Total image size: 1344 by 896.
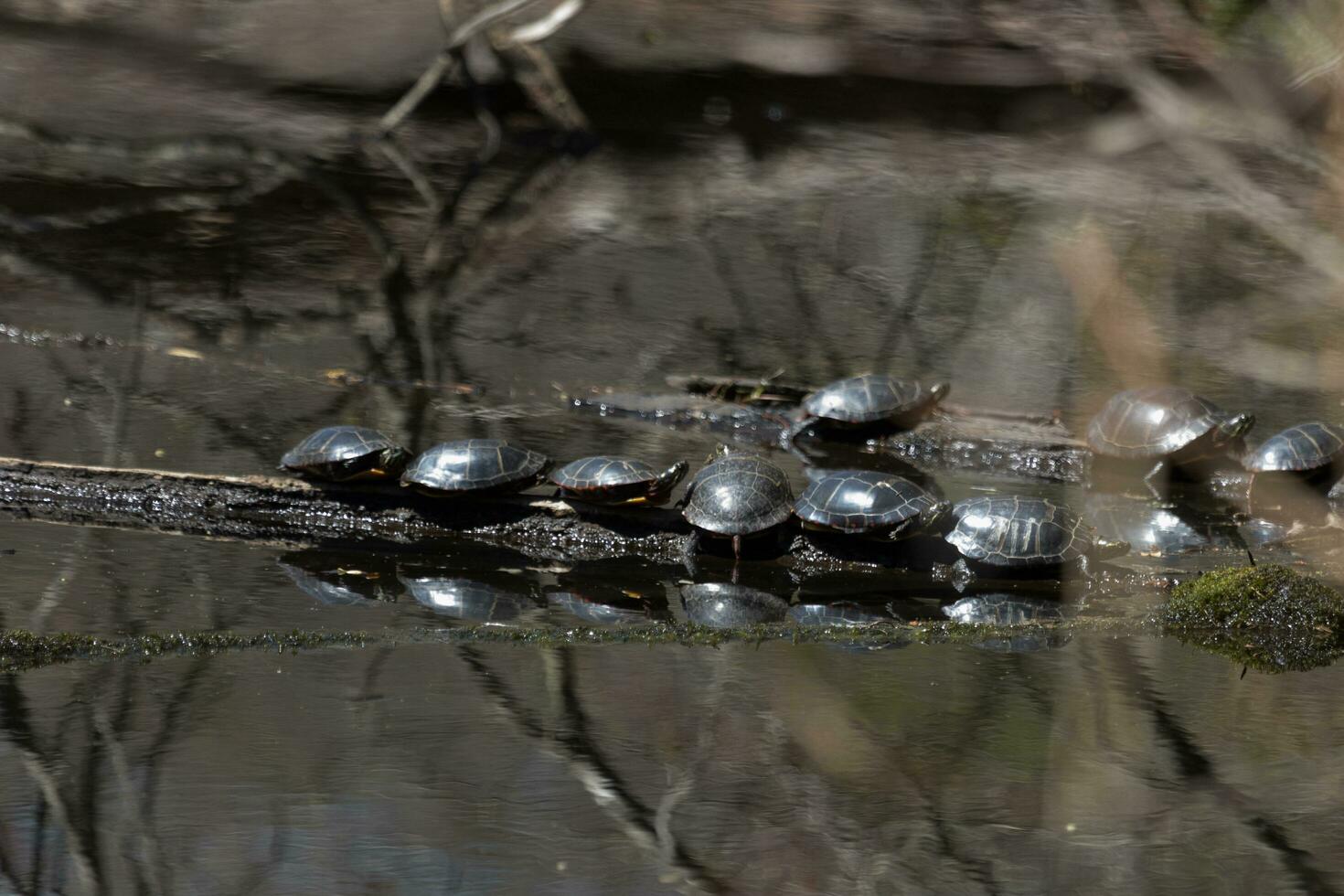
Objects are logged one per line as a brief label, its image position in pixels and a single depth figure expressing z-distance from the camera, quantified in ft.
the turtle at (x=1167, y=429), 55.62
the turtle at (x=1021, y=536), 44.98
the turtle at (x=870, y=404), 58.49
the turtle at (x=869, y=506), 45.73
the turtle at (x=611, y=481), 46.78
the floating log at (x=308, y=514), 47.98
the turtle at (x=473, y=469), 47.37
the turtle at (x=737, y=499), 45.96
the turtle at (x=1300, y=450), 53.26
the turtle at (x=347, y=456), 48.03
